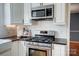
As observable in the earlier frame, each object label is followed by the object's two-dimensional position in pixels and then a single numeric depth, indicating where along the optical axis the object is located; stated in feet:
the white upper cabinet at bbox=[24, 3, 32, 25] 4.30
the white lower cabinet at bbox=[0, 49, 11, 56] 4.27
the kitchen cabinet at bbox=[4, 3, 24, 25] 4.30
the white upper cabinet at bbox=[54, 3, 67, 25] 4.11
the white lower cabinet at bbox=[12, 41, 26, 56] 4.36
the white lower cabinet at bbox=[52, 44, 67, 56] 4.20
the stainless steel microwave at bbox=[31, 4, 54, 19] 4.29
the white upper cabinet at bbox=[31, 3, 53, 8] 4.19
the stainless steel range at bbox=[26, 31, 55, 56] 4.33
